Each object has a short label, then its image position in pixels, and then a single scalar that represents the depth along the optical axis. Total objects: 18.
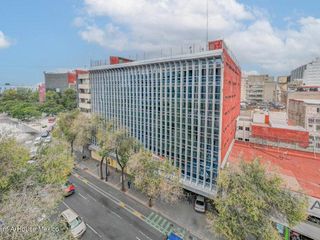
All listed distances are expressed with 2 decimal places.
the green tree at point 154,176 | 23.23
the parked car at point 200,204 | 25.70
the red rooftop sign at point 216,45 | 23.08
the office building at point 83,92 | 47.78
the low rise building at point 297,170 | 19.05
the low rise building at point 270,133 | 34.75
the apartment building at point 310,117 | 34.84
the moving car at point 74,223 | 21.16
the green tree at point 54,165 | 20.56
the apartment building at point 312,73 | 142.75
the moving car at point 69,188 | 29.28
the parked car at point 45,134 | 61.04
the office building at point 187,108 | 23.86
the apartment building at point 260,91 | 123.67
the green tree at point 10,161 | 17.27
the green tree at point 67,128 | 41.31
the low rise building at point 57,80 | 156.25
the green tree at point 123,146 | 29.70
